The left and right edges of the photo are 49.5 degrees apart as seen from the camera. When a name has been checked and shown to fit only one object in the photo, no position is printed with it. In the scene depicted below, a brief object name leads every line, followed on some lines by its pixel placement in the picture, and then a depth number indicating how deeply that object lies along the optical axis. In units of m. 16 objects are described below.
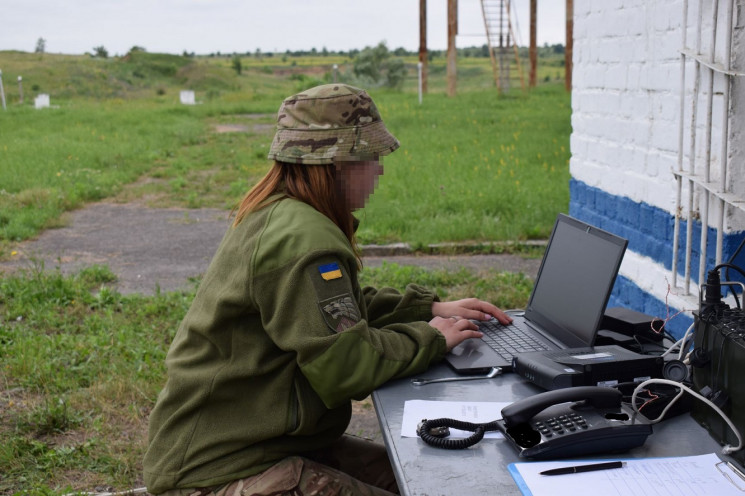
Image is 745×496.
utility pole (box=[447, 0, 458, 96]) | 23.89
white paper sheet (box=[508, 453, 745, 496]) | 1.68
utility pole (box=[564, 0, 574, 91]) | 22.48
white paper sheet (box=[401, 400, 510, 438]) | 2.02
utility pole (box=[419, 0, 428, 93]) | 25.73
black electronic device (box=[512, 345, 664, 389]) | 2.15
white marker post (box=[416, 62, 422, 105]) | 23.73
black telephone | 1.84
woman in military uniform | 2.13
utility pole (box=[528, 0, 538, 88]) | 26.62
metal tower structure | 25.55
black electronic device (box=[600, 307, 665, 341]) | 2.66
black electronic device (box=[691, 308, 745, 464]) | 1.83
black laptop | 2.39
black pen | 1.77
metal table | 1.75
